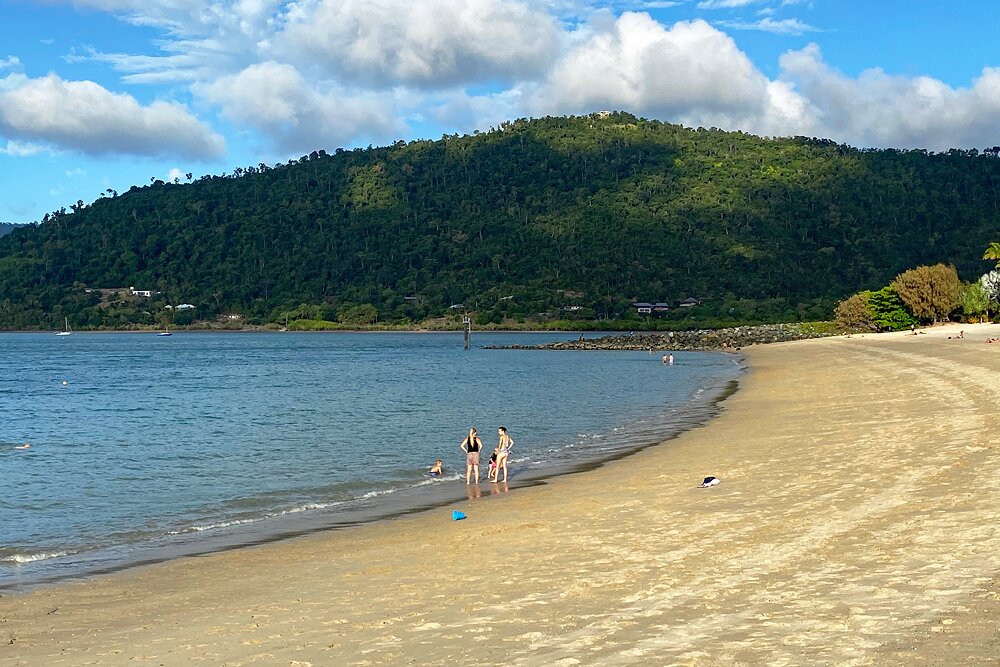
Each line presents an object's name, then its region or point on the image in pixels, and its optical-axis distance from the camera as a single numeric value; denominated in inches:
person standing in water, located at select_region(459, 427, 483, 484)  914.7
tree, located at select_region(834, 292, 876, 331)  4311.0
